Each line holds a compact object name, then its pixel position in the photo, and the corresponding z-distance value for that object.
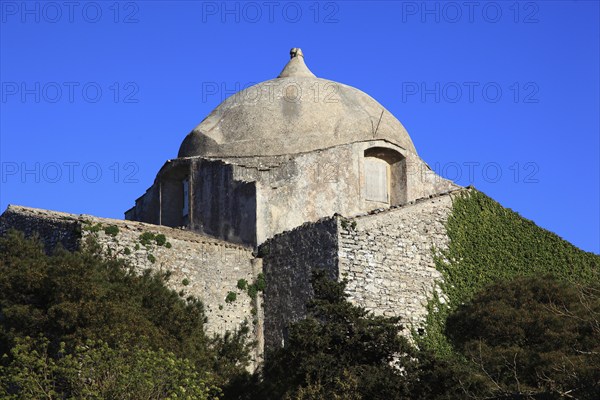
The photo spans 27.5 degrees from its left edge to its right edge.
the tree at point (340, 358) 25.78
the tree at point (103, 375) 25.11
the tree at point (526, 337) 24.52
